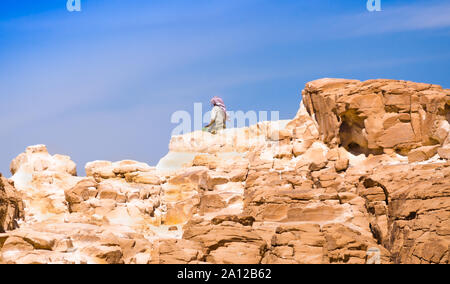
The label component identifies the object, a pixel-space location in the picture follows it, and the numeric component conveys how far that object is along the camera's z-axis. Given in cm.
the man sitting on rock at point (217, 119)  5075
